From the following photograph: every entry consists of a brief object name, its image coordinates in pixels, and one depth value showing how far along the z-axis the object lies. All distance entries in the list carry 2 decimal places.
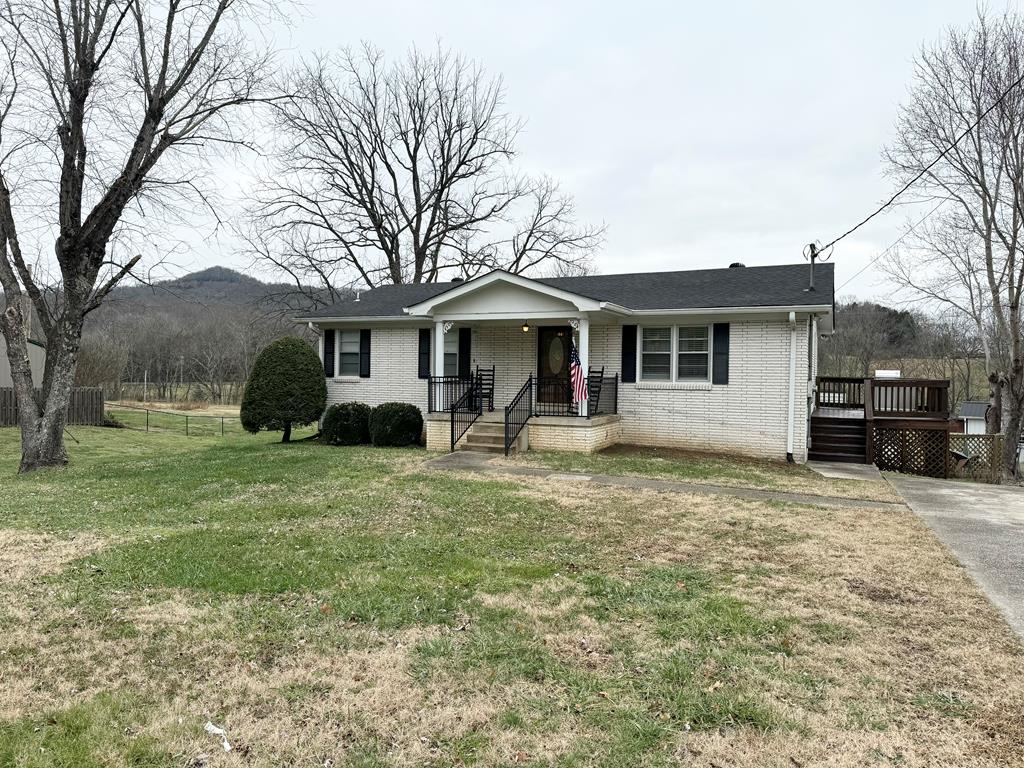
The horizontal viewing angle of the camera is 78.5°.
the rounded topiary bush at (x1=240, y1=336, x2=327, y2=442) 14.74
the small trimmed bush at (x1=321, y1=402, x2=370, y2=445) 14.91
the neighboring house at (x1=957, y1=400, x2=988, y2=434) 26.62
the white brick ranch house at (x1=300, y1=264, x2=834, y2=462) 12.59
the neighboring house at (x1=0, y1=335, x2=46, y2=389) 24.38
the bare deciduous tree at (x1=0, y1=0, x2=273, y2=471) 11.55
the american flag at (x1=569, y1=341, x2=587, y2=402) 12.59
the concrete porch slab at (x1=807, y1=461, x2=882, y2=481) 10.77
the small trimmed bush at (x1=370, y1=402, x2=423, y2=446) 14.29
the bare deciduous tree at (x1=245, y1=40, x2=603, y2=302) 28.58
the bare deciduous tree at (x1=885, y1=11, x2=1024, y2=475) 14.31
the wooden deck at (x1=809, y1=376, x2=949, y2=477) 12.97
